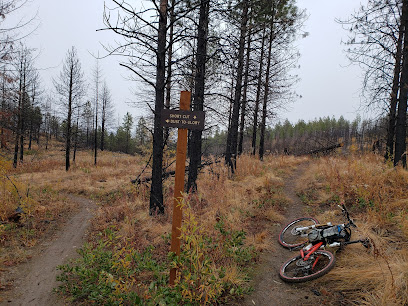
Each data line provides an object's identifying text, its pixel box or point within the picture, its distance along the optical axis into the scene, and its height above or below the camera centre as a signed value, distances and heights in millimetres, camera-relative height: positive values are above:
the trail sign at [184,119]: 3098 +417
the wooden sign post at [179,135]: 3104 +190
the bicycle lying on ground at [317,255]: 3231 -1627
